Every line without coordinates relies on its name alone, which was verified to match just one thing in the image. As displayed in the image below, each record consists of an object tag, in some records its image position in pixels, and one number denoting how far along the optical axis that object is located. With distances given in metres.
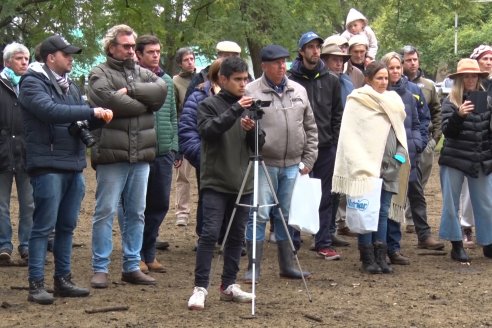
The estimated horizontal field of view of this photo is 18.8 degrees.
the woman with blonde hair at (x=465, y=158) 13.93
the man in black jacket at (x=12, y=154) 13.77
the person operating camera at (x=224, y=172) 10.82
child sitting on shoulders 16.92
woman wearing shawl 13.12
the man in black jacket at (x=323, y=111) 13.72
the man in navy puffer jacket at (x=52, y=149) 10.86
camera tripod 10.68
